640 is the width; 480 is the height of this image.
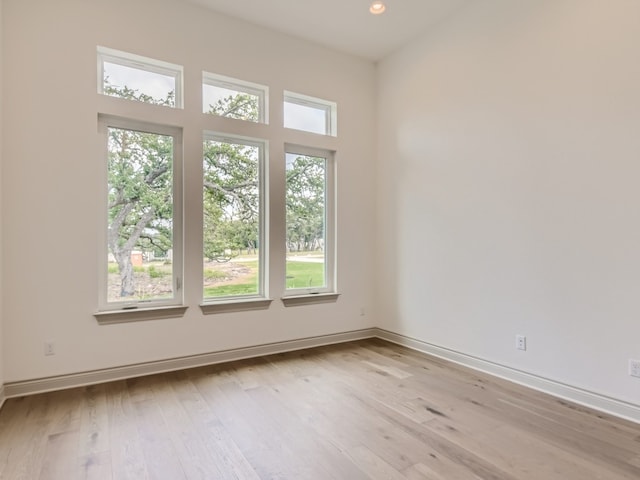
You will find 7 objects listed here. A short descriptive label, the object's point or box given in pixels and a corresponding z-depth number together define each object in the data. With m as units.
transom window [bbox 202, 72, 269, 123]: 3.54
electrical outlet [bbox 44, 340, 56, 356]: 2.77
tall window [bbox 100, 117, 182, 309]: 3.11
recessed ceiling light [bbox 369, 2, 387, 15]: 3.36
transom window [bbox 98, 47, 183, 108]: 3.09
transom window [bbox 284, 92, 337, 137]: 3.97
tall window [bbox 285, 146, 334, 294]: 4.00
